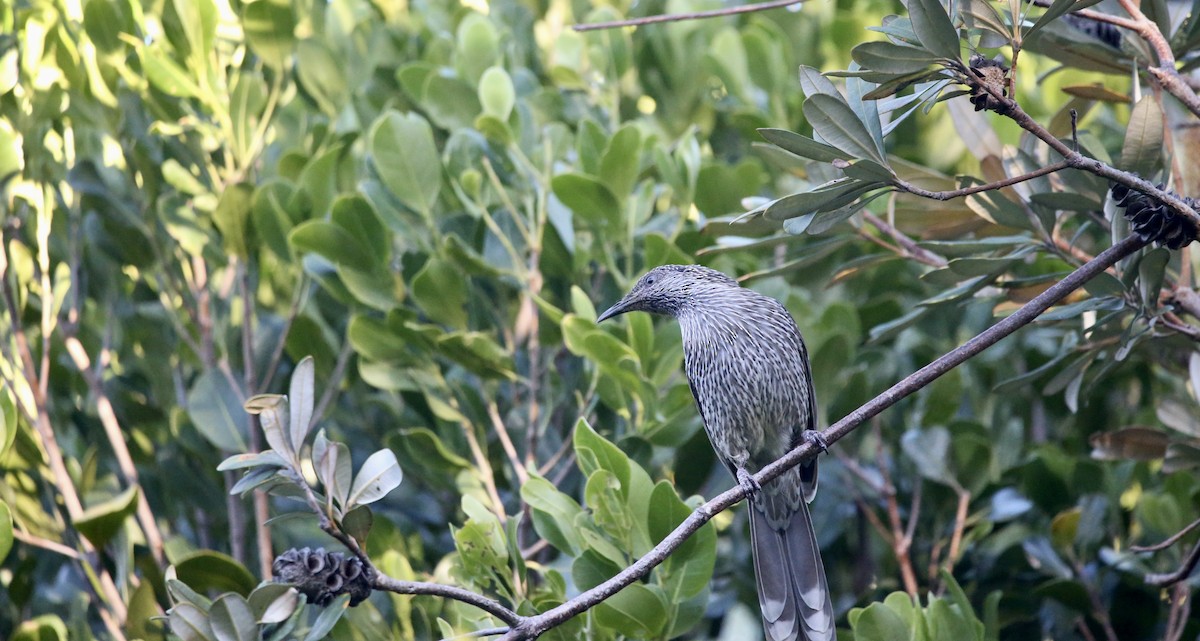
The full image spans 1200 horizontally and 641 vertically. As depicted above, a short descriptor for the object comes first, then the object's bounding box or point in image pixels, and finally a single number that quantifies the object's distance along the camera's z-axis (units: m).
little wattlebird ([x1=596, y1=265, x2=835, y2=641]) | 7.00
